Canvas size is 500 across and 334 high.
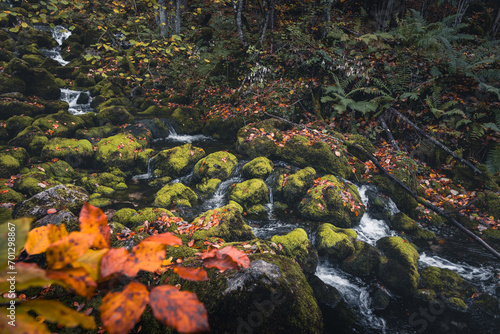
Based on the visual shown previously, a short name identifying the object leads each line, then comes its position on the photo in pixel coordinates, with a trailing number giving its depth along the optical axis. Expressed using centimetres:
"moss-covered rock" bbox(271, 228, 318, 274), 448
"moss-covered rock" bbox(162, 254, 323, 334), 196
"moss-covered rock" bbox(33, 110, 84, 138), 804
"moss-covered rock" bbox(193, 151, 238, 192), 725
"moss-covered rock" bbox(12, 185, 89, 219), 390
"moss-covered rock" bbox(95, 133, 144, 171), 760
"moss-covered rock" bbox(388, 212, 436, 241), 591
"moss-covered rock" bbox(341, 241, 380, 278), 477
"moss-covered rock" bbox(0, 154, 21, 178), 620
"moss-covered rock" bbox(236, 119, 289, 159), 796
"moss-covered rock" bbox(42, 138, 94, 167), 719
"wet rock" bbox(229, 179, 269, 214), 649
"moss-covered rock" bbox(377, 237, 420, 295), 443
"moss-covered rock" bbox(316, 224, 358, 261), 497
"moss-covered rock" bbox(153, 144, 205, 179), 758
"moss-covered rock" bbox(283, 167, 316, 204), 664
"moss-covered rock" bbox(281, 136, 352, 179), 721
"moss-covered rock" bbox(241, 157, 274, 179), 718
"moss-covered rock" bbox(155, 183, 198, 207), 621
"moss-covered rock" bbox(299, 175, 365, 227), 602
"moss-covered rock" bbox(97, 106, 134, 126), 941
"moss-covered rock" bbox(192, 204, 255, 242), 421
